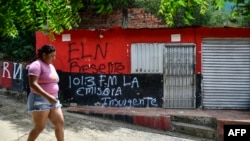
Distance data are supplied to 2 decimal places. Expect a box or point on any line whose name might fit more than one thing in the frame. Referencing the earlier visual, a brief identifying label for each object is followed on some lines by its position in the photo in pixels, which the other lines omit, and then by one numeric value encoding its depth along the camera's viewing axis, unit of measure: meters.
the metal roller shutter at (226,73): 10.22
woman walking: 4.67
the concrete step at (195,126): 8.75
